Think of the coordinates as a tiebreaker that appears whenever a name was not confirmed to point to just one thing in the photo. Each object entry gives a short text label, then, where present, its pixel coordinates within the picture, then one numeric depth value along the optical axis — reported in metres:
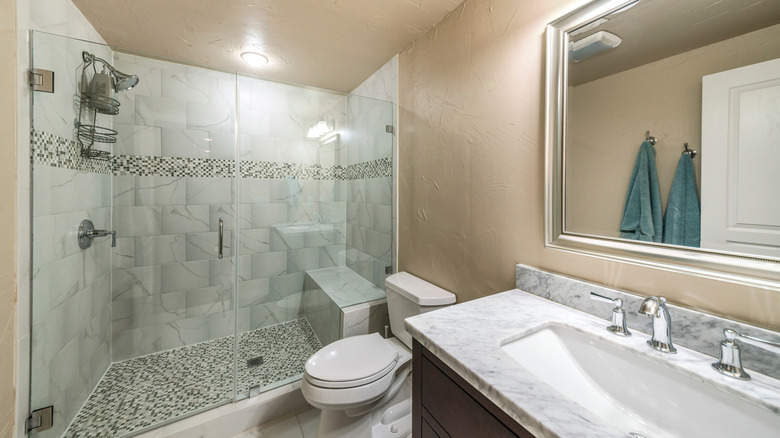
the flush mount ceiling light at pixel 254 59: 1.92
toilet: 1.22
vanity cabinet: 0.55
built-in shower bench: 1.85
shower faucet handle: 1.53
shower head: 1.67
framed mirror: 0.63
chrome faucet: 0.65
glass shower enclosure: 1.53
